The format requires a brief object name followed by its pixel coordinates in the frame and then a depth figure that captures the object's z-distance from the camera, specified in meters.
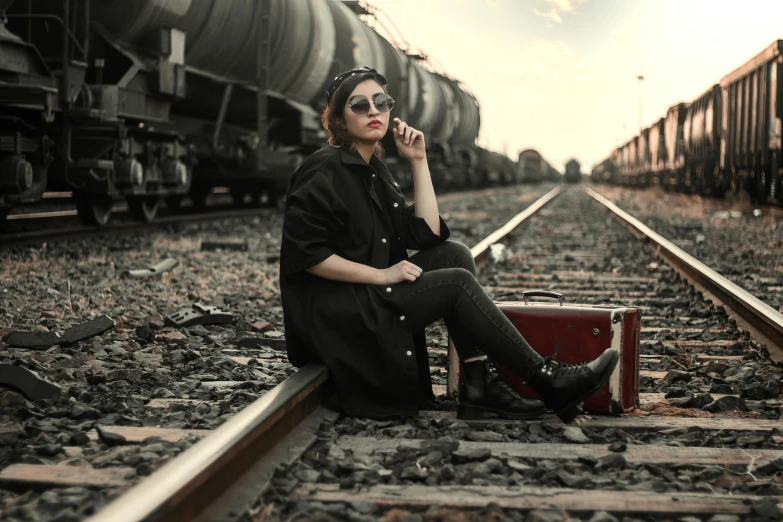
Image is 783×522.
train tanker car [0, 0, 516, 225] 8.19
